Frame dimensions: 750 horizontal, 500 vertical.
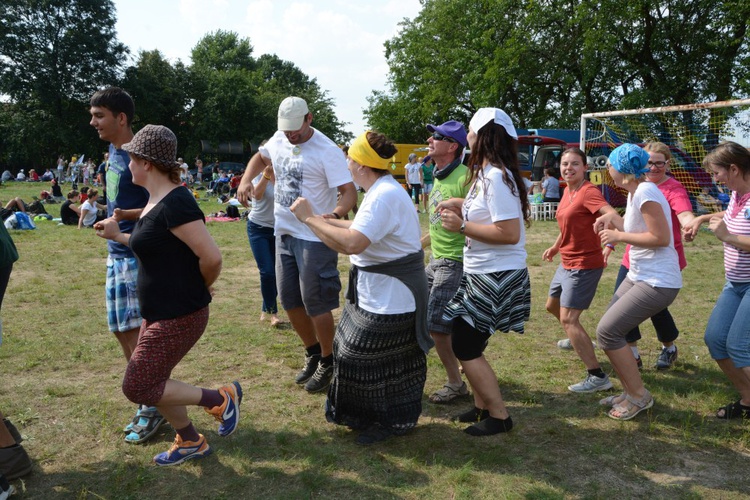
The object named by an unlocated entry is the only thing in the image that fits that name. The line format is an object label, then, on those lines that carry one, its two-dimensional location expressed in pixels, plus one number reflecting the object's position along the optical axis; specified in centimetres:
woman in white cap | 347
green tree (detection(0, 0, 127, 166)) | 4044
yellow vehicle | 2833
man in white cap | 439
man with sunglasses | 425
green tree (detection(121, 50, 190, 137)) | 4366
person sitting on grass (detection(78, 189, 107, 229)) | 1367
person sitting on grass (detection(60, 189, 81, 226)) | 1526
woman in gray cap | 306
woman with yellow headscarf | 339
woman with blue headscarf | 385
